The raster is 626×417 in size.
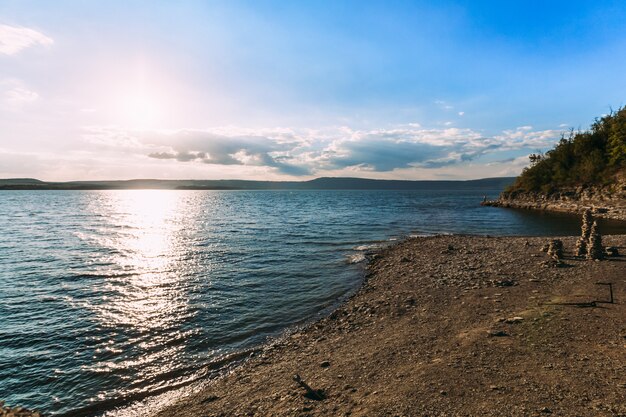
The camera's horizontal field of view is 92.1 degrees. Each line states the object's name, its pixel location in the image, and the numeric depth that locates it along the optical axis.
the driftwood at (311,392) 8.11
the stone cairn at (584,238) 21.89
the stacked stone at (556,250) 21.34
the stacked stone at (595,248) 20.75
